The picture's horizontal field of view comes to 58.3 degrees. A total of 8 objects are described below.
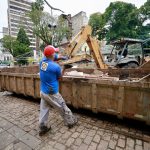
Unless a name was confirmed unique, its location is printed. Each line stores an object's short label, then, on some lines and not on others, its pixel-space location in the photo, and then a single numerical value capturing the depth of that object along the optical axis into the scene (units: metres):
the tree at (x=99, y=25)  34.74
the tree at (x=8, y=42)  41.39
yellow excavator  5.27
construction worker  3.25
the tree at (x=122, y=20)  30.83
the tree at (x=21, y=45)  37.16
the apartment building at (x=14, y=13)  88.69
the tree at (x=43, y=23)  30.67
